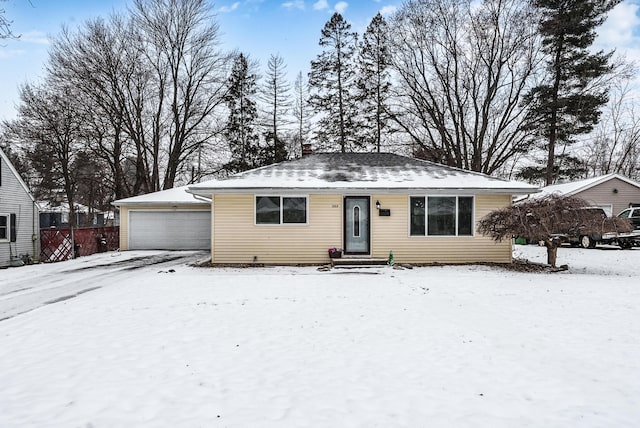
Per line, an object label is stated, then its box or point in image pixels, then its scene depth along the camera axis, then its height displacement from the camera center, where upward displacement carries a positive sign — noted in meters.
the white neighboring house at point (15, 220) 13.66 +0.13
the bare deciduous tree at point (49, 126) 20.25 +5.43
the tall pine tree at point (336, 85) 23.84 +8.97
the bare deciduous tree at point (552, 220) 10.18 -0.04
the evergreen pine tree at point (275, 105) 25.92 +8.38
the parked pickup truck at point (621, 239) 16.30 -0.96
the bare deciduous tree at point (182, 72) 22.98 +9.83
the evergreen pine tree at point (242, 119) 25.61 +7.25
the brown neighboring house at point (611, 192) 20.41 +1.46
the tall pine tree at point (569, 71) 19.58 +8.06
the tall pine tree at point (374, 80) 22.58 +8.85
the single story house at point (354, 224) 12.01 -0.11
